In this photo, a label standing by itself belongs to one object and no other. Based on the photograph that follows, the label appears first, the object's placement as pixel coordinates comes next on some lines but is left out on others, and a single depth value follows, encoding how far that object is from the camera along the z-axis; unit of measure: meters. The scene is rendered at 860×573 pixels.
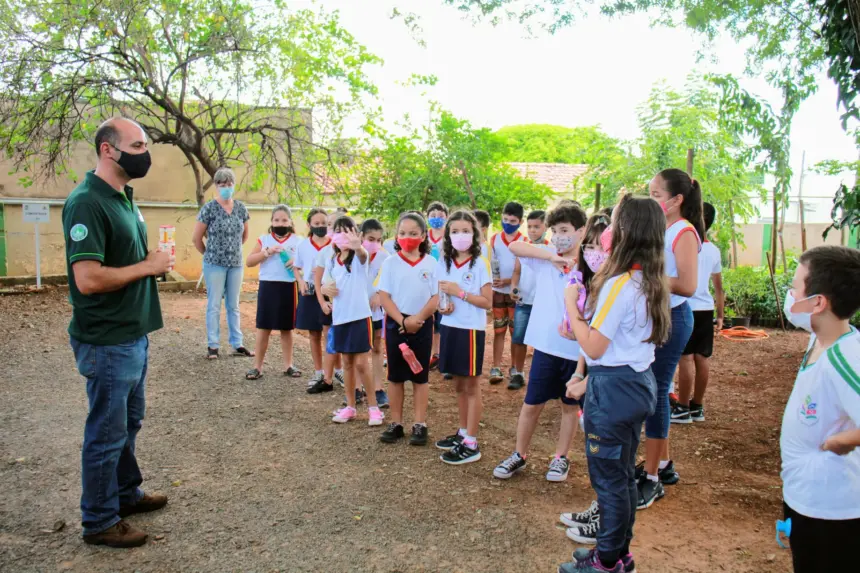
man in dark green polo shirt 3.24
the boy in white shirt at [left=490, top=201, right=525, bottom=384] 6.98
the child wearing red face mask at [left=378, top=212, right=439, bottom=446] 5.02
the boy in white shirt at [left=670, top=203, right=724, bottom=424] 5.55
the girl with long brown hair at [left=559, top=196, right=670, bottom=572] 2.99
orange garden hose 10.60
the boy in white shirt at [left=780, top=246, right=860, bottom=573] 2.27
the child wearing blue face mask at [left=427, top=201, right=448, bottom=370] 6.52
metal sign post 12.59
